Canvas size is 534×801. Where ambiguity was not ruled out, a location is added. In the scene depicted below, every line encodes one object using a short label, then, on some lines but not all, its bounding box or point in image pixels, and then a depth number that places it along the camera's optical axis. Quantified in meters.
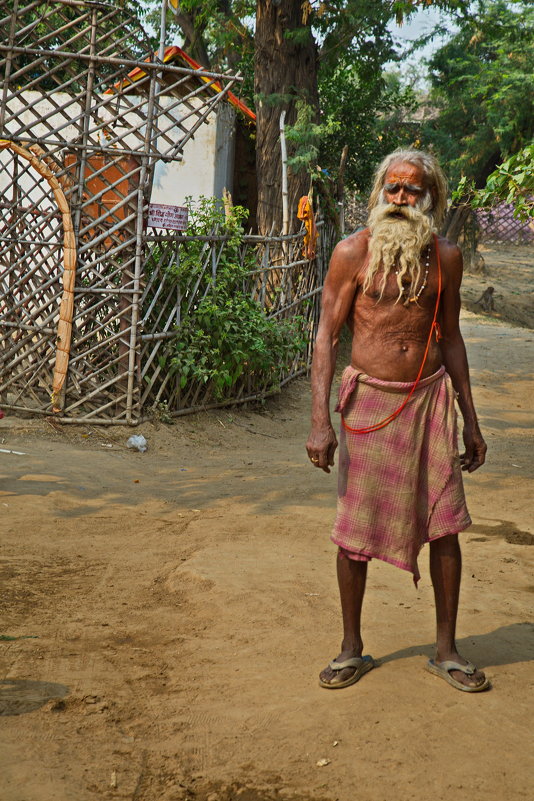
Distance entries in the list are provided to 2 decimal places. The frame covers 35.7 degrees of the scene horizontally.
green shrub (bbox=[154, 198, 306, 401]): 7.08
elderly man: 2.59
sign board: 6.61
